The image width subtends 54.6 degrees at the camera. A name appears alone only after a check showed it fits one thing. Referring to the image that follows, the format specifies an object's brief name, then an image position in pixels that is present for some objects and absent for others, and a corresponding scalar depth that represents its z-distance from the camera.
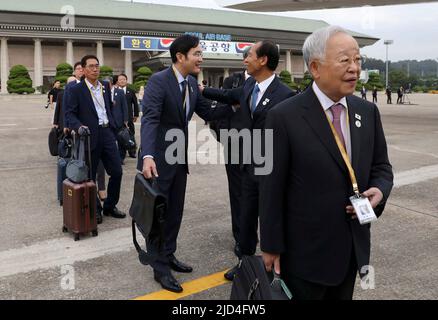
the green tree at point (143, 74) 49.98
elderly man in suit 2.00
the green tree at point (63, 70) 47.50
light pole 59.56
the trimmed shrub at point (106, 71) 49.30
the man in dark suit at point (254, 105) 3.56
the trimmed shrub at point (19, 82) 46.59
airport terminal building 57.47
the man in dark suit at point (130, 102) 9.41
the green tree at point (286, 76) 56.49
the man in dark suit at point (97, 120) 5.15
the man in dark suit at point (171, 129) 3.52
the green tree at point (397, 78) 76.25
